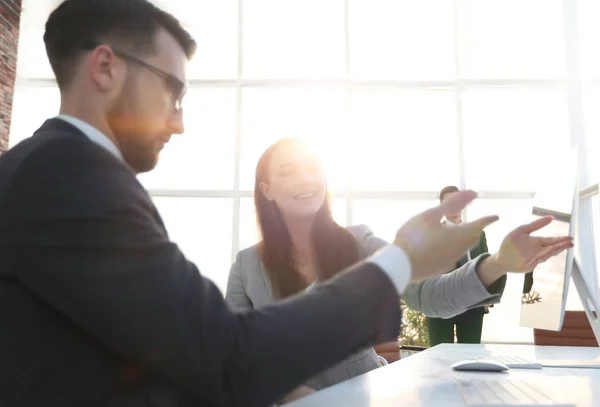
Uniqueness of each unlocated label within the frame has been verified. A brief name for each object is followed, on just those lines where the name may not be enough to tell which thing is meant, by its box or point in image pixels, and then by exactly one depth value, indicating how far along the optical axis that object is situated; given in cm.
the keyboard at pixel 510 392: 67
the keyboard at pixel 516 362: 112
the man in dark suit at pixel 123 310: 51
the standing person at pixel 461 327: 406
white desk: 72
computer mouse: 105
